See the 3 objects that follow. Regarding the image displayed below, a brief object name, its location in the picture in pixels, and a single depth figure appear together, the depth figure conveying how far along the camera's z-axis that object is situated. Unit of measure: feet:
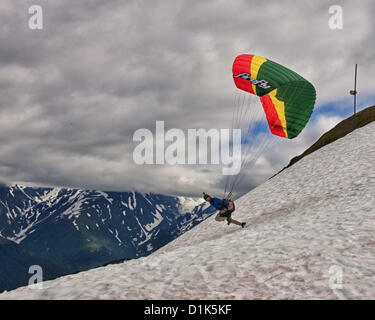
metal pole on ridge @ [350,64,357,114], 213.05
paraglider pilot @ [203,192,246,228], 56.67
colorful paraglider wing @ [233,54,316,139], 60.44
